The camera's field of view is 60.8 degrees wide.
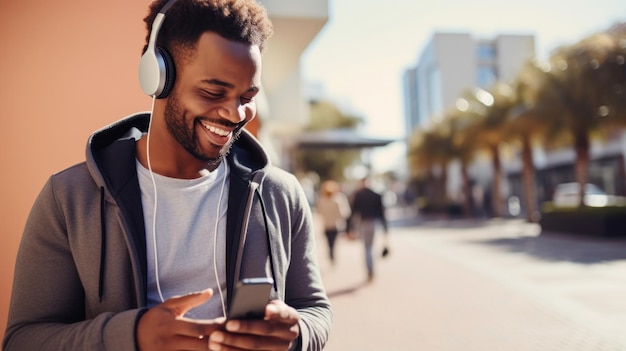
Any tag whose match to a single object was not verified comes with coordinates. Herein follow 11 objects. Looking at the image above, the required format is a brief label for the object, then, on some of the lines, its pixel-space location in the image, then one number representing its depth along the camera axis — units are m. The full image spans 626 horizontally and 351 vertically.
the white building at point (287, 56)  7.32
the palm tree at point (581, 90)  15.48
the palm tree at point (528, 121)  18.00
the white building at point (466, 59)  71.81
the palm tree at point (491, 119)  25.00
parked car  25.14
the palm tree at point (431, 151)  35.16
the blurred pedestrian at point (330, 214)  10.98
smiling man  1.41
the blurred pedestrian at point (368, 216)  9.83
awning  19.00
